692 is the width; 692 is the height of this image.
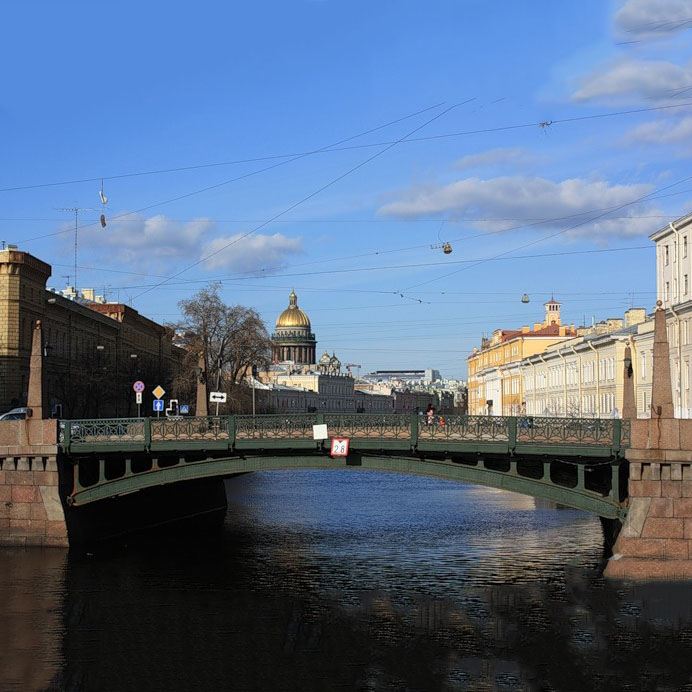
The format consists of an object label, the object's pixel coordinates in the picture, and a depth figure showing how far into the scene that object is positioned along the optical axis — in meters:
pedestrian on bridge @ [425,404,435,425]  36.24
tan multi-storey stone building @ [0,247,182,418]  69.56
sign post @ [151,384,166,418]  43.51
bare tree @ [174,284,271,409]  76.62
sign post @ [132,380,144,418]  44.05
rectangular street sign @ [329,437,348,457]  35.06
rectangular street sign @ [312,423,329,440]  35.31
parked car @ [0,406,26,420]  56.99
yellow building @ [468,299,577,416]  133.62
